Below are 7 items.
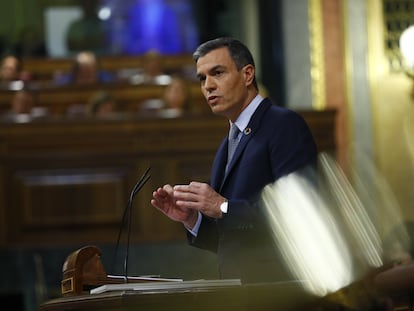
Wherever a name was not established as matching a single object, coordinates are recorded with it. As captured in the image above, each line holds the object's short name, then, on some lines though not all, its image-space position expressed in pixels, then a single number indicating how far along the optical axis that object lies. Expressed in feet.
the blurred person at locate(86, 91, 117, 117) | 57.62
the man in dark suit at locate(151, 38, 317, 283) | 19.89
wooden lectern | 15.79
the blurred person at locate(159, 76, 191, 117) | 59.62
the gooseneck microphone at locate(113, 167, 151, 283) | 19.48
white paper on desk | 16.89
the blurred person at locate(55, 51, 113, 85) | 68.03
